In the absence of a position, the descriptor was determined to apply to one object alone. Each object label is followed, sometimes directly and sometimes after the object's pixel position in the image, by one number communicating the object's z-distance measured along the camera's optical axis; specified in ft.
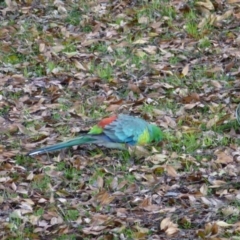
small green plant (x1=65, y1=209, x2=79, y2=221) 37.28
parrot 43.19
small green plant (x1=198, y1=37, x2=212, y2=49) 57.88
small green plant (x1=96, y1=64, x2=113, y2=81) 54.85
